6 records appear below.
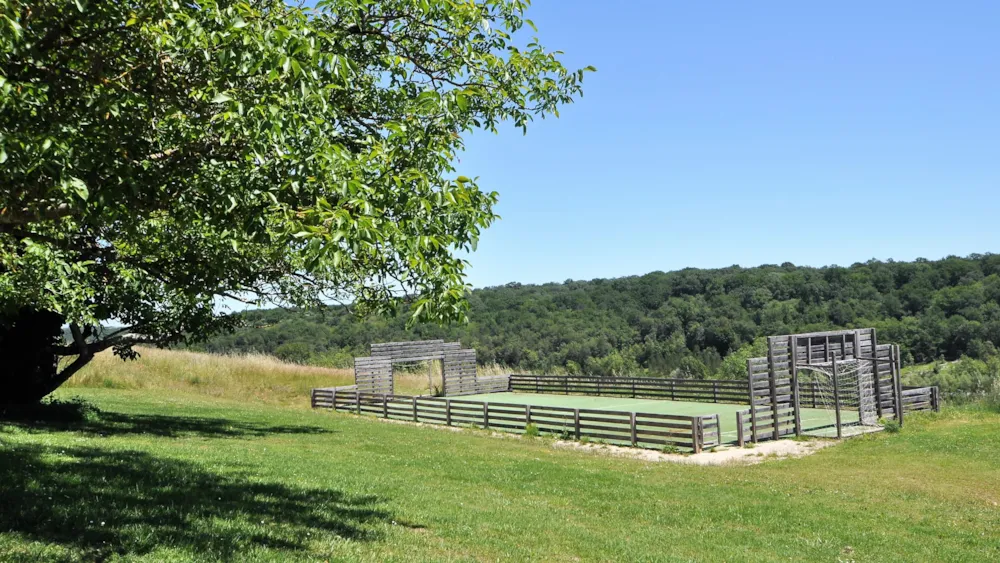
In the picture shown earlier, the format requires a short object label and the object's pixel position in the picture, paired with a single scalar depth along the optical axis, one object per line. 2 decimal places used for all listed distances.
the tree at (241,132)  5.33
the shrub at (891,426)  21.83
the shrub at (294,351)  69.25
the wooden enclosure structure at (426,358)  33.44
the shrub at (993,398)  25.78
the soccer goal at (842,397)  22.59
